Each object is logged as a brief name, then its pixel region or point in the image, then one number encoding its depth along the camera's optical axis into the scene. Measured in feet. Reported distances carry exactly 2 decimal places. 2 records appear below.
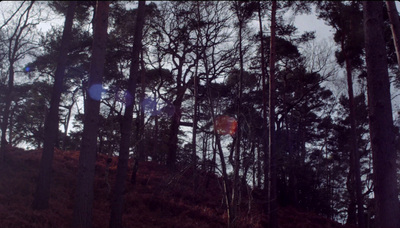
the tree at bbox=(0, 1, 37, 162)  50.83
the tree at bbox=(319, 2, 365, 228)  47.50
